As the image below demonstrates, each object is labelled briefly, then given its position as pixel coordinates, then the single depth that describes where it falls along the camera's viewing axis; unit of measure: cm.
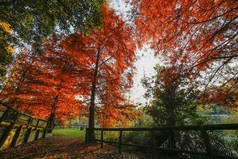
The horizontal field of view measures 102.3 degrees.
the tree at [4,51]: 488
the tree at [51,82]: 682
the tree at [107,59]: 758
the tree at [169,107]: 752
